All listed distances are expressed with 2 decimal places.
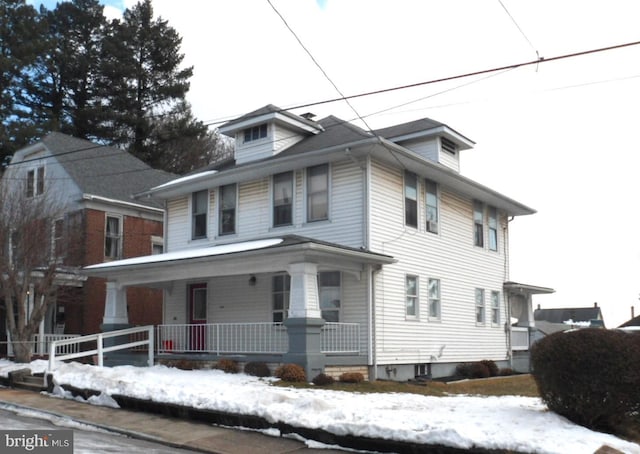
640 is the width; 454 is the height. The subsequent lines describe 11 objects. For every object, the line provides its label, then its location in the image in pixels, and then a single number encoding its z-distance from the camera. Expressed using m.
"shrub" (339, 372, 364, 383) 16.30
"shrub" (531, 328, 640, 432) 9.06
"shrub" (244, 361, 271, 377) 16.22
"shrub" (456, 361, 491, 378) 21.53
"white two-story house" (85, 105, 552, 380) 17.33
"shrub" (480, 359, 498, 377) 22.58
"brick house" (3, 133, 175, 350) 25.91
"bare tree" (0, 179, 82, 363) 20.42
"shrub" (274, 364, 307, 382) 15.23
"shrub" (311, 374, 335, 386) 15.27
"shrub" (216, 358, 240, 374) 17.02
